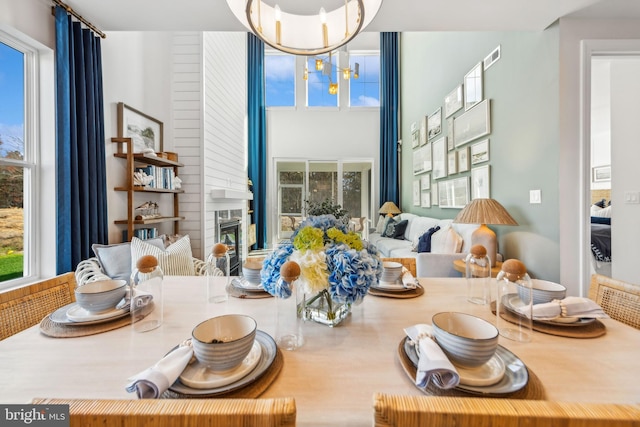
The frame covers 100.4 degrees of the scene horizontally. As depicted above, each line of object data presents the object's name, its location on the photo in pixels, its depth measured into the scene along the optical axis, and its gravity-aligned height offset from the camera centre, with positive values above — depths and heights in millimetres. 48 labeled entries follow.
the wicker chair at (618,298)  986 -341
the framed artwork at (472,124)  2789 +1015
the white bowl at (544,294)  929 -292
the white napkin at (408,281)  1176 -316
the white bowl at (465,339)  581 -301
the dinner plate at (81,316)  868 -352
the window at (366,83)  6156 +2989
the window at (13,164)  1768 +322
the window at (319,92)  6156 +2778
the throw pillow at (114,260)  2020 -371
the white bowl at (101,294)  904 -290
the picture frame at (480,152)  2828 +662
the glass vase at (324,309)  889 -335
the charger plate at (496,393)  547 -378
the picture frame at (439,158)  3802 +801
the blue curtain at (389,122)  5918 +2002
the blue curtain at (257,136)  5801 +1669
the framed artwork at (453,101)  3360 +1466
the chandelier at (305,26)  1133 +850
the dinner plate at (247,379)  550 -368
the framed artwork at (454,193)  3301 +256
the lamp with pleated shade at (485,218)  2197 -55
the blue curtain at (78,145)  1923 +511
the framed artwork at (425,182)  4430 +510
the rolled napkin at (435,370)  537 -323
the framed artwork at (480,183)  2835 +323
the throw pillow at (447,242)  2717 -320
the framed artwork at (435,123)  4016 +1395
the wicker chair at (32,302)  938 -353
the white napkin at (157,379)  514 -333
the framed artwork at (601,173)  4930 +726
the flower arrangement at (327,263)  779 -156
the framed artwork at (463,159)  3221 +647
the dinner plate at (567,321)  846 -350
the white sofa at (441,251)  2527 -413
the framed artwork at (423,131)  4539 +1399
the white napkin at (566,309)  855 -319
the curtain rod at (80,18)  1883 +1466
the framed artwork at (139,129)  2533 +865
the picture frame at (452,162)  3465 +657
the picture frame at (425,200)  4457 +208
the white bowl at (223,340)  575 -304
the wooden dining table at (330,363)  558 -381
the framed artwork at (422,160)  4426 +917
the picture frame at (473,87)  2924 +1434
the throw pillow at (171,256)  2039 -349
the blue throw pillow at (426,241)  3186 -355
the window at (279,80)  6176 +3067
